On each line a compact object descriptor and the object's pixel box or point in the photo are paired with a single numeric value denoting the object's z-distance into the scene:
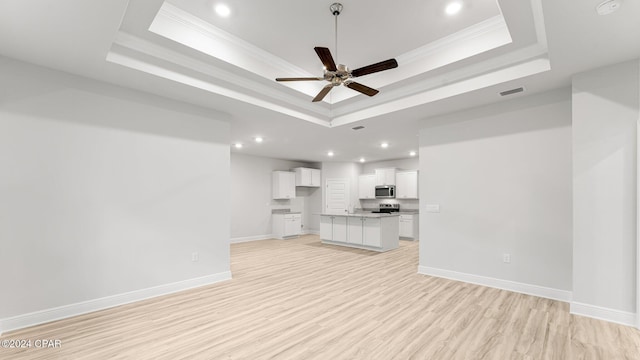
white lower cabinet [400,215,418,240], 8.75
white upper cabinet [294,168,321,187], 9.90
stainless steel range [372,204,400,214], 9.53
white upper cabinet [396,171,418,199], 9.19
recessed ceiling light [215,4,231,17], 2.84
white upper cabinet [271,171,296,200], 9.46
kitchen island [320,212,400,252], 6.85
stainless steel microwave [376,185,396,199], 9.64
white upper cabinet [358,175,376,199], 10.31
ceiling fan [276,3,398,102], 2.55
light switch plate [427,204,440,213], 4.79
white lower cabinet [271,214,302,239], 9.19
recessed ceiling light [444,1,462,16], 2.78
